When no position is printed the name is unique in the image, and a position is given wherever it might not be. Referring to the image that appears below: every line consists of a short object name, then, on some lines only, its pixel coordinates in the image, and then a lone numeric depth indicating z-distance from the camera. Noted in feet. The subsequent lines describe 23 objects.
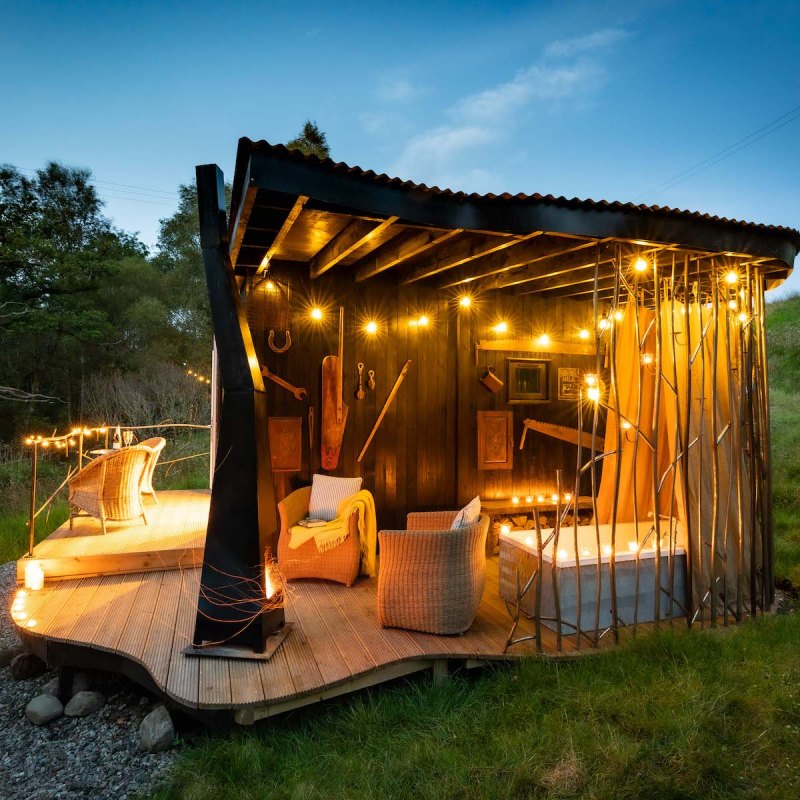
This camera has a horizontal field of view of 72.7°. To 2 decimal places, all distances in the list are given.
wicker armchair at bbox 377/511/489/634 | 10.78
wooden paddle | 16.66
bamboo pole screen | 11.62
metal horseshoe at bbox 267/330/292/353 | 16.05
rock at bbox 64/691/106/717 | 10.05
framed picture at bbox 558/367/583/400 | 20.53
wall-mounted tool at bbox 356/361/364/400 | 17.28
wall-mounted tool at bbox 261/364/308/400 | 16.02
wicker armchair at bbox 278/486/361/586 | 13.93
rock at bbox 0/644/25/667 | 12.21
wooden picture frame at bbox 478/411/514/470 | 19.06
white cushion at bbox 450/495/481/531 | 11.44
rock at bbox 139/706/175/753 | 8.89
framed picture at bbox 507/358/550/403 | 19.61
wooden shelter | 9.53
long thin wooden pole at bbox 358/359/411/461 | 17.37
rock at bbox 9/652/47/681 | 11.64
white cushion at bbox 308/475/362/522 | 15.48
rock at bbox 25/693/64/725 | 9.89
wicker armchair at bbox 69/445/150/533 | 15.69
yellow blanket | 13.80
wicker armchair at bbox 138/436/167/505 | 17.74
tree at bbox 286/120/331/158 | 40.40
